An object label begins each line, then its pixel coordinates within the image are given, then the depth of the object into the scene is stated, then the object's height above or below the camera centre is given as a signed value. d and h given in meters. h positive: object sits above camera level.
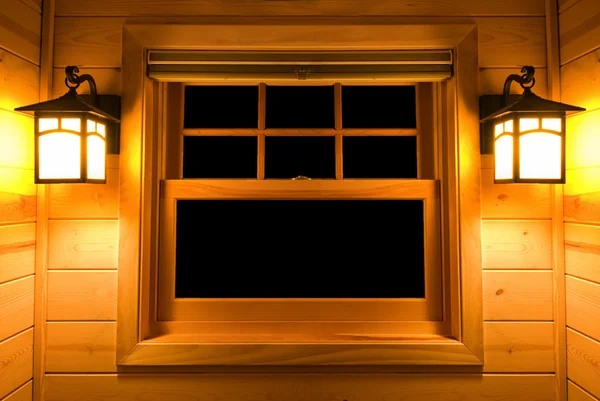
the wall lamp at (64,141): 1.42 +0.26
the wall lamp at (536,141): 1.42 +0.26
